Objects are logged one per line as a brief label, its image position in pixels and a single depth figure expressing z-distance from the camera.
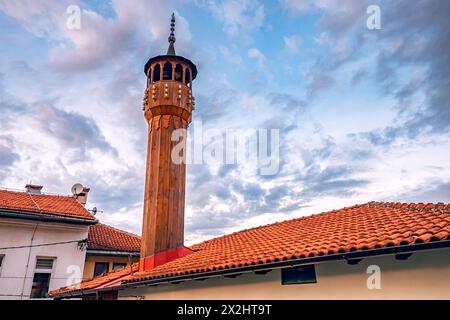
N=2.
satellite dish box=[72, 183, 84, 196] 20.84
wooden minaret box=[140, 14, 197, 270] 13.41
